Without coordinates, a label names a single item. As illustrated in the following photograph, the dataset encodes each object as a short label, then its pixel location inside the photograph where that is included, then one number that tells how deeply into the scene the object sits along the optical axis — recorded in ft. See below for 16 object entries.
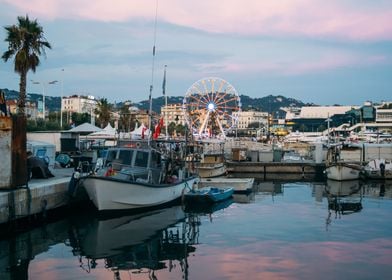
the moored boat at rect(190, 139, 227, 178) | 139.13
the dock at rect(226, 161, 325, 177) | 167.43
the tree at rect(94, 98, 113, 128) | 246.68
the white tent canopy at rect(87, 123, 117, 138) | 147.33
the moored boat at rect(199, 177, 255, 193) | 114.11
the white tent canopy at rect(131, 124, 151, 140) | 148.56
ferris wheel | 265.34
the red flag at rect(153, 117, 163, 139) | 90.71
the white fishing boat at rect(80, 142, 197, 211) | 75.00
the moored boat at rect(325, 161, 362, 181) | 142.92
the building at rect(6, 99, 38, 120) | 370.96
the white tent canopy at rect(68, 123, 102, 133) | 144.06
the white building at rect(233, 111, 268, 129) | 267.35
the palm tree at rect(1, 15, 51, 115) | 117.91
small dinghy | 94.02
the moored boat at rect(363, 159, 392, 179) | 145.48
